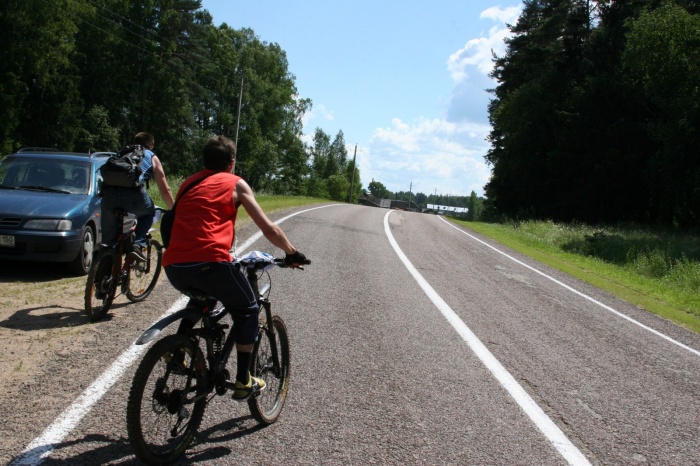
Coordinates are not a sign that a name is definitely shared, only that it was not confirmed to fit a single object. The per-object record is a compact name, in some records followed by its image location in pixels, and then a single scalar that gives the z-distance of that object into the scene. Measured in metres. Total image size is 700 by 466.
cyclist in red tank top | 3.47
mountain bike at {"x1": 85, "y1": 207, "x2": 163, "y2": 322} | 6.02
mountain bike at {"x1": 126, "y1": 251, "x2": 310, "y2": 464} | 3.19
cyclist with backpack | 6.25
